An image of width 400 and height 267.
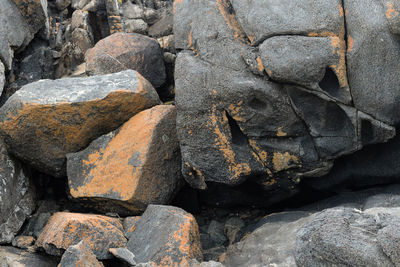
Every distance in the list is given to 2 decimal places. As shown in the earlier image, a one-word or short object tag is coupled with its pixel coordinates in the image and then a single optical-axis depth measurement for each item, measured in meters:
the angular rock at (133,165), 4.58
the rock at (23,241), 4.48
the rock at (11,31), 5.77
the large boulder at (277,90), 3.94
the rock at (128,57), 5.89
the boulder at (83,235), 4.00
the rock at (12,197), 4.57
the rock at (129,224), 4.27
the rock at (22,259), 4.11
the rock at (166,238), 3.84
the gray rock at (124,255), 3.88
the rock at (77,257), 3.53
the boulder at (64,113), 4.69
